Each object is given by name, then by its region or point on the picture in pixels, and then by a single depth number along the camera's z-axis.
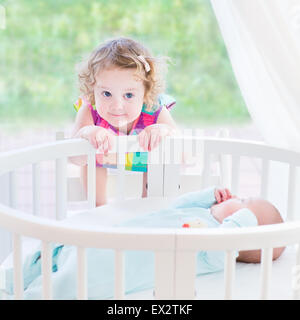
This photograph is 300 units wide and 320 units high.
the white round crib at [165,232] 1.10
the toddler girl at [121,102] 1.61
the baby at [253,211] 1.44
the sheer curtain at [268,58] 1.42
